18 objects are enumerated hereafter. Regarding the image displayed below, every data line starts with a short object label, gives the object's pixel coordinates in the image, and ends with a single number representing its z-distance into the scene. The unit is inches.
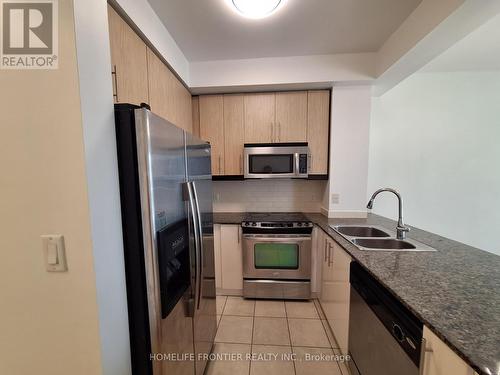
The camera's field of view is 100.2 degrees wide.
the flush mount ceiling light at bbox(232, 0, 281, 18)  55.7
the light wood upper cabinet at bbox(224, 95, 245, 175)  99.5
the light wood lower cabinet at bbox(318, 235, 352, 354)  61.2
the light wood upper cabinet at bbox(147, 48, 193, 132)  62.8
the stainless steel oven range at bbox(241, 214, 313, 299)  92.4
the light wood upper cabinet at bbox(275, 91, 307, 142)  97.0
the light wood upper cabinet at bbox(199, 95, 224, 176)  100.3
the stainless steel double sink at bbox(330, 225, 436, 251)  62.3
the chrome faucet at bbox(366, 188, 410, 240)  67.1
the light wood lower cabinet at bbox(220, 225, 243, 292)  97.0
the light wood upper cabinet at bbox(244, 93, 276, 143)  98.0
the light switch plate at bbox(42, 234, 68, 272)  28.1
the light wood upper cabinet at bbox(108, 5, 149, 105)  45.4
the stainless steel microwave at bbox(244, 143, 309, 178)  95.1
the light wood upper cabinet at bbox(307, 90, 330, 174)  96.5
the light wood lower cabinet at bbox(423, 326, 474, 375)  25.4
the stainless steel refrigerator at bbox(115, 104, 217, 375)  33.3
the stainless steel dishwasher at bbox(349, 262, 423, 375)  34.8
